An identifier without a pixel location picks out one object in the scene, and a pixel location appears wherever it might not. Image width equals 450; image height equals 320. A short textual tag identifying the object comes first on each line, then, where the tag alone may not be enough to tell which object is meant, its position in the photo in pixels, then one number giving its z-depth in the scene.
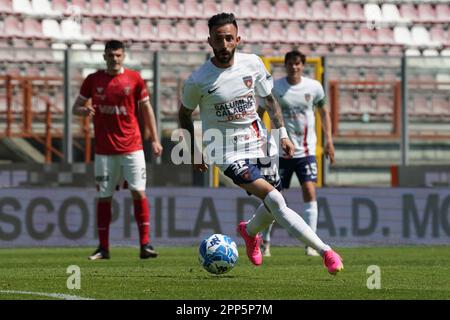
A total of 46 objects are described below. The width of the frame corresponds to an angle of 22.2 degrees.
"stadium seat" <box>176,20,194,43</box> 23.00
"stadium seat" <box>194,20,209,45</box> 23.03
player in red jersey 12.29
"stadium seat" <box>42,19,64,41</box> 22.30
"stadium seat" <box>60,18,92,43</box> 22.28
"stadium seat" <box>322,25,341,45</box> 23.97
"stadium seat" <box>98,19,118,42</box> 22.59
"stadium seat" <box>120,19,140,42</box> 22.59
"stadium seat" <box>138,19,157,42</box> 22.81
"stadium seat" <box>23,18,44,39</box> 22.17
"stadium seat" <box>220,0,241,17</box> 23.31
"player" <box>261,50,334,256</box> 12.98
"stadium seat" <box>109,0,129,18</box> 22.78
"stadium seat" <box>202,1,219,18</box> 23.03
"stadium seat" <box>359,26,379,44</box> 24.16
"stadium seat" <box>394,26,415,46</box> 24.44
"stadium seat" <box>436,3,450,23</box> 24.58
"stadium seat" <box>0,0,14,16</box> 22.05
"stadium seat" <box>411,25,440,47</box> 24.44
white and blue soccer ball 9.20
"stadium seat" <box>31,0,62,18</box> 22.16
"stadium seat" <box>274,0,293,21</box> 23.88
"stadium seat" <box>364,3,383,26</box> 24.36
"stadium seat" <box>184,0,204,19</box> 23.09
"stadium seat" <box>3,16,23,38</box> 22.04
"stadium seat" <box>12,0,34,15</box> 22.17
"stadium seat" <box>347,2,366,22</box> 24.23
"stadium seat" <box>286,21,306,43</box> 23.77
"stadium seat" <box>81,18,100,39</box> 22.41
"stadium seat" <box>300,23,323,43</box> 23.84
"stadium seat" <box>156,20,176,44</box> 22.89
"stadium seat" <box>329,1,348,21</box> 24.12
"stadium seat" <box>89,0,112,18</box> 22.59
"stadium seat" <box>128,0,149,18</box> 22.92
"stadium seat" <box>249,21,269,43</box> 23.61
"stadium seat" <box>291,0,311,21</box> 23.97
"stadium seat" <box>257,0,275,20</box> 23.78
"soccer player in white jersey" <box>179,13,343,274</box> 8.92
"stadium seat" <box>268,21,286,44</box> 23.72
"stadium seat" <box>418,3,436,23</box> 24.48
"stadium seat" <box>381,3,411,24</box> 24.41
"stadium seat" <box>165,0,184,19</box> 23.08
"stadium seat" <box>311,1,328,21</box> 23.97
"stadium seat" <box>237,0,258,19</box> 23.59
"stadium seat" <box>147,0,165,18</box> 23.02
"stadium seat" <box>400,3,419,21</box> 24.56
